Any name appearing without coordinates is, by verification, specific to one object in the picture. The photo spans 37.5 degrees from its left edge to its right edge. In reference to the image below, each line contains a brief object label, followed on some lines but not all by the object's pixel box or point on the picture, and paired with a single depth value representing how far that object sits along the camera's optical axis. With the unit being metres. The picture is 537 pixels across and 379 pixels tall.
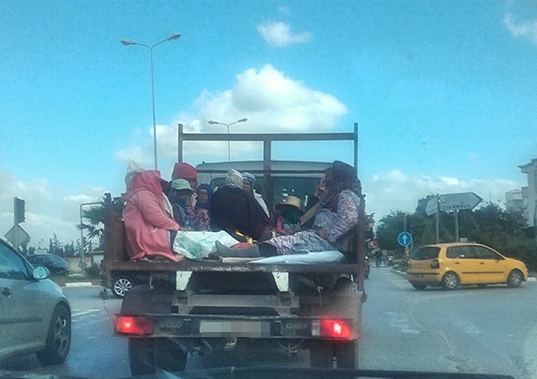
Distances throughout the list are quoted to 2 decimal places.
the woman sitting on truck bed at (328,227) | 6.87
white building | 81.07
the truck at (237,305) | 6.38
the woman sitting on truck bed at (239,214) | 7.61
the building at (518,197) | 97.71
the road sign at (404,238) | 32.44
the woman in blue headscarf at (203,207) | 7.80
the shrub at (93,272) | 37.00
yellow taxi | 24.64
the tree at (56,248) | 56.33
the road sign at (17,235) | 19.22
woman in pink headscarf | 6.80
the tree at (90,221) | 31.92
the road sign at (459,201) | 27.75
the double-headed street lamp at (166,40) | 16.01
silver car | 7.78
